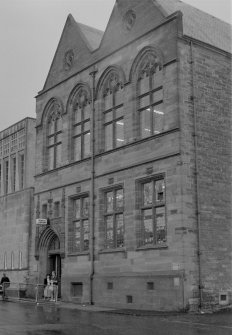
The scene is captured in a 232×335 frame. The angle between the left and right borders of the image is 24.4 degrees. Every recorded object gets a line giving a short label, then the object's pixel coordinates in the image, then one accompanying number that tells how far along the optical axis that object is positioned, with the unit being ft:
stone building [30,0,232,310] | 73.82
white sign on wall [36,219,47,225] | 96.32
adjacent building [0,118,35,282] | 110.52
